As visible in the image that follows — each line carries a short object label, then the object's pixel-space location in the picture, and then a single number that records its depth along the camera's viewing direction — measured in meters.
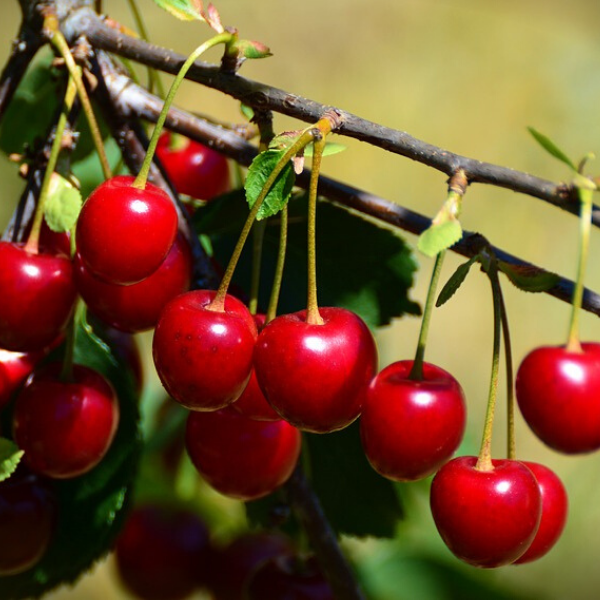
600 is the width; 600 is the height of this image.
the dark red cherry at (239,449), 0.79
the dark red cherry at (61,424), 0.79
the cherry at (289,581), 0.86
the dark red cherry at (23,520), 0.81
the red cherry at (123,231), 0.75
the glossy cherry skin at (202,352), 0.75
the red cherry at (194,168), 0.87
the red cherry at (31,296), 0.77
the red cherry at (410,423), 0.75
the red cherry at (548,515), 0.77
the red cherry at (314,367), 0.75
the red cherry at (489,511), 0.75
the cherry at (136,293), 0.78
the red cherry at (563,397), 0.75
